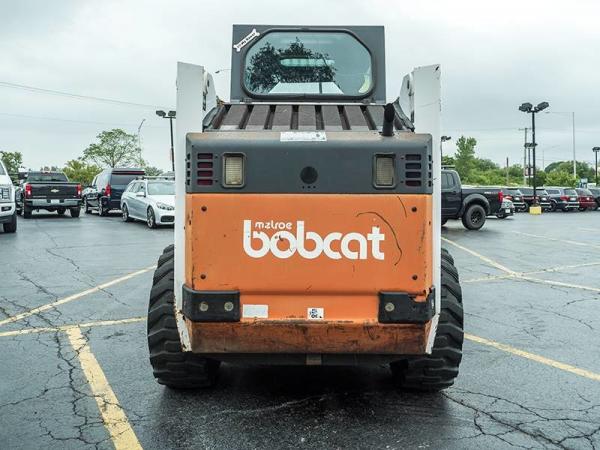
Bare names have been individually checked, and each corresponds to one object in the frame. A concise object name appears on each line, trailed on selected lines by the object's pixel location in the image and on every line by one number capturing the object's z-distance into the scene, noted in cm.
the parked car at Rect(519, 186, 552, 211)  3849
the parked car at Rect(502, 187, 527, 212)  3615
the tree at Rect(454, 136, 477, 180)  9662
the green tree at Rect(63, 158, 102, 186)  8281
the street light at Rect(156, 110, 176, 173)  3760
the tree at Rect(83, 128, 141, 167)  8762
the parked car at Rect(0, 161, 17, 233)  1558
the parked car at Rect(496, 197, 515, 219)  2717
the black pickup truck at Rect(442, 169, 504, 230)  1975
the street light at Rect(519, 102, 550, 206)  3188
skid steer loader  344
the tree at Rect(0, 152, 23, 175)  9129
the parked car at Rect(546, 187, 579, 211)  3872
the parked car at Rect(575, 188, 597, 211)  3984
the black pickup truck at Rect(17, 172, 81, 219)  2242
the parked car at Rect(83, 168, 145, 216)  2461
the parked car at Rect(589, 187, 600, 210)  4306
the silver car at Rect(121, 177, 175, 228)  1800
